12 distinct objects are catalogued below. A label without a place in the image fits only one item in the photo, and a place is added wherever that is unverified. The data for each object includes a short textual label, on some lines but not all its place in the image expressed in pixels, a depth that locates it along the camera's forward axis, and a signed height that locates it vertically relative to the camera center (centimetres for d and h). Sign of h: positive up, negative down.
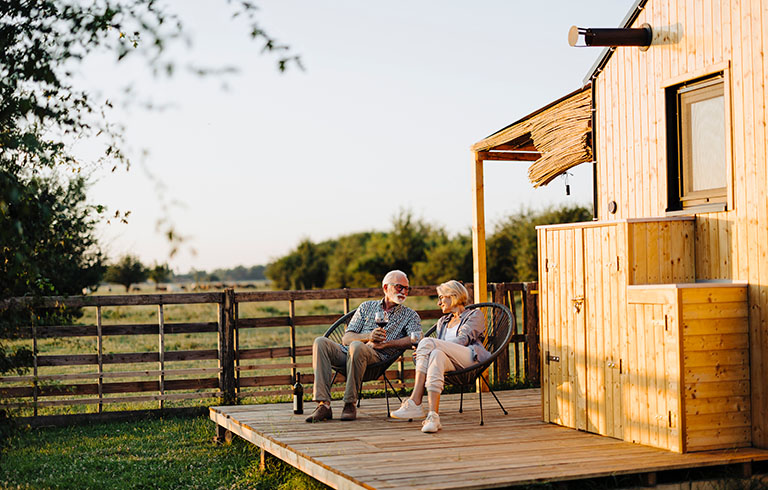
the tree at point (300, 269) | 5084 -55
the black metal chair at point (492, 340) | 636 -69
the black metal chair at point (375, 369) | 680 -90
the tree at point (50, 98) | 310 +65
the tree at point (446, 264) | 4091 -37
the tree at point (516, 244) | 3872 +52
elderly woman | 611 -70
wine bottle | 708 -116
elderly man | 671 -69
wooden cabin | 521 +0
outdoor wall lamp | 628 +163
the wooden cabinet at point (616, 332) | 518 -53
